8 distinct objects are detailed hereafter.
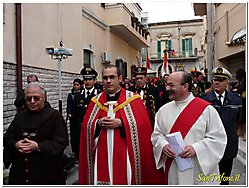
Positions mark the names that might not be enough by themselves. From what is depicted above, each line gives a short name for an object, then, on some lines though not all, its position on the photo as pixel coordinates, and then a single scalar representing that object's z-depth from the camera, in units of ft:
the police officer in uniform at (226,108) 12.73
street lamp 26.68
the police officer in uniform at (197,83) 27.44
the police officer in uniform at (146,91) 17.38
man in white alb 9.93
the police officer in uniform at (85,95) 19.86
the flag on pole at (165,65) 47.88
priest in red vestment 11.44
